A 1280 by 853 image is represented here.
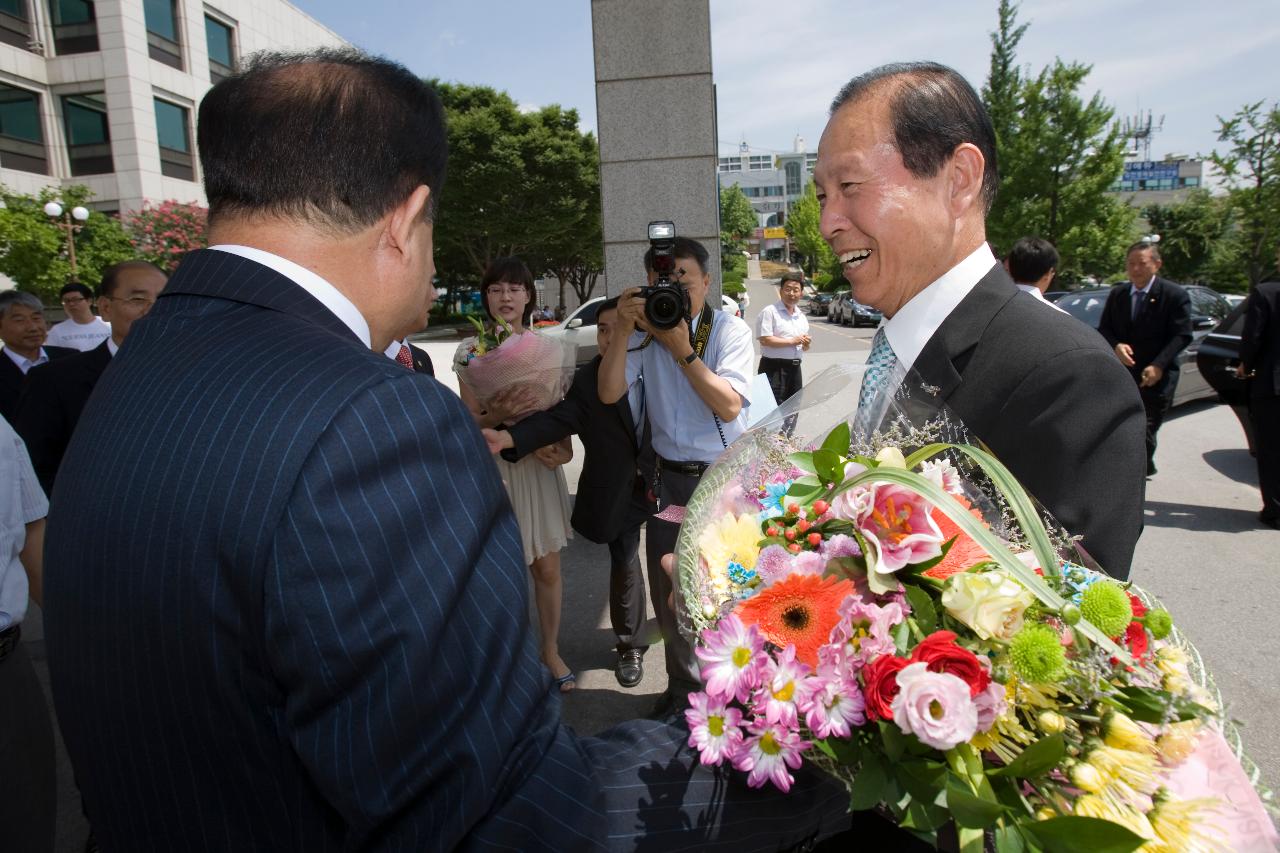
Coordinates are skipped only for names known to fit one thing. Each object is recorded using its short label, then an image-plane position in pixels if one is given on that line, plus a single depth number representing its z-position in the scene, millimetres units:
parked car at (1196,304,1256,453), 6383
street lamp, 17922
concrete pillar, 5652
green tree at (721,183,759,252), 74688
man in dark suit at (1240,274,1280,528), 5652
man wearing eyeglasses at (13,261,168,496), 3637
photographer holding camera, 3359
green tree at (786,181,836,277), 68812
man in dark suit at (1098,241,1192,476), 6129
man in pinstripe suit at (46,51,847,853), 833
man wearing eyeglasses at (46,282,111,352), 7859
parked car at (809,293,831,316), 43719
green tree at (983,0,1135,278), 25188
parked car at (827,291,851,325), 34688
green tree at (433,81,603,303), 31922
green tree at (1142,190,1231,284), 32719
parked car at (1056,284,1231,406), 9609
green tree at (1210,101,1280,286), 20781
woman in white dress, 3887
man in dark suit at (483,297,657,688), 3670
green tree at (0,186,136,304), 18109
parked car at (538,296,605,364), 14859
